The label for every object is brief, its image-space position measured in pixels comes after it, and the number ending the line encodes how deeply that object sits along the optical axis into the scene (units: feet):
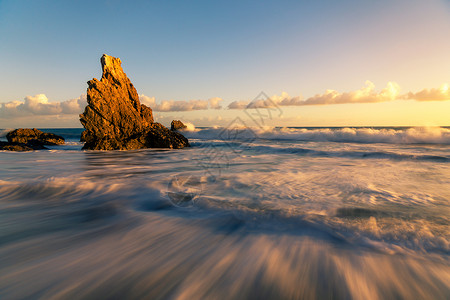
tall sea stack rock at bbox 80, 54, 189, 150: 47.01
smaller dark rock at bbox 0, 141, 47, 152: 42.11
